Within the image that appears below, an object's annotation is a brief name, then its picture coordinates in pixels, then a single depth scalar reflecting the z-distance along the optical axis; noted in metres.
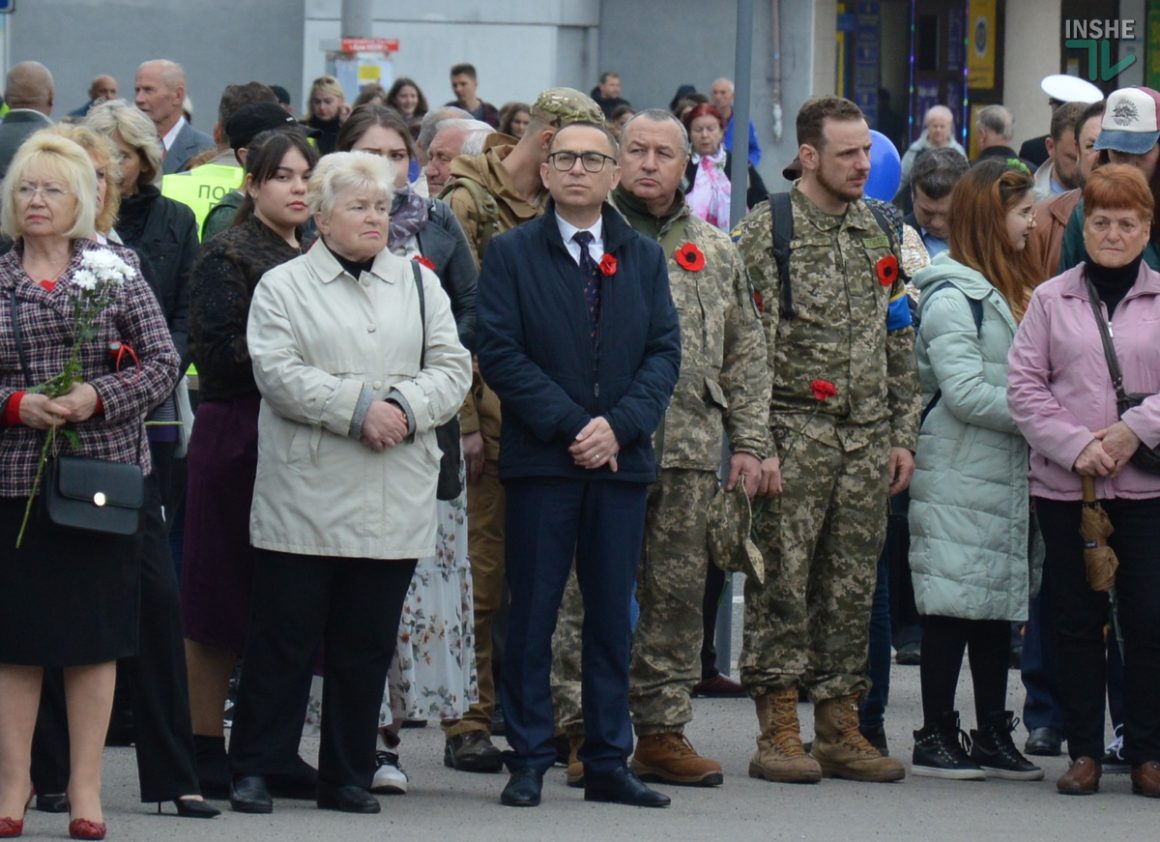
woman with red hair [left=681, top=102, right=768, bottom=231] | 33.22
